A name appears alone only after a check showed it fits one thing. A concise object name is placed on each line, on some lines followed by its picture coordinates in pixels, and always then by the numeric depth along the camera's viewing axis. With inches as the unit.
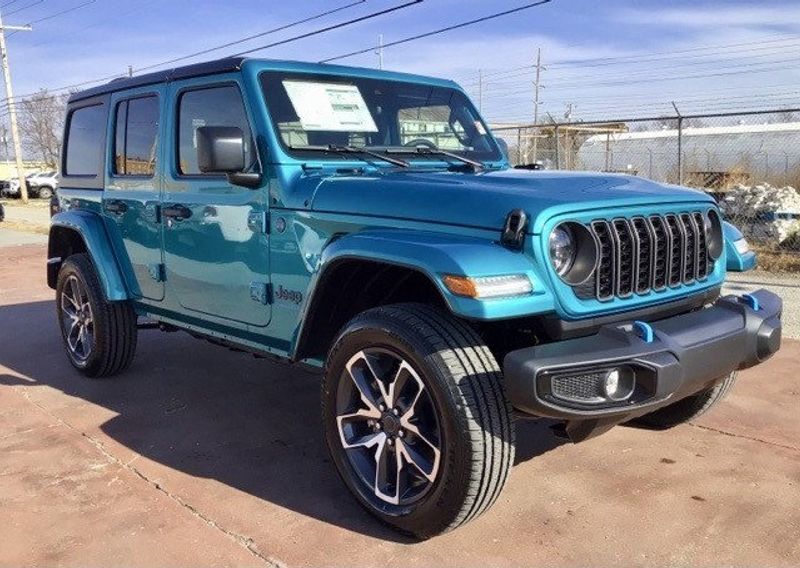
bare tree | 2078.0
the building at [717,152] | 593.3
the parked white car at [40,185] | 1470.2
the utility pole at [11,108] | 1216.8
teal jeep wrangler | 104.3
